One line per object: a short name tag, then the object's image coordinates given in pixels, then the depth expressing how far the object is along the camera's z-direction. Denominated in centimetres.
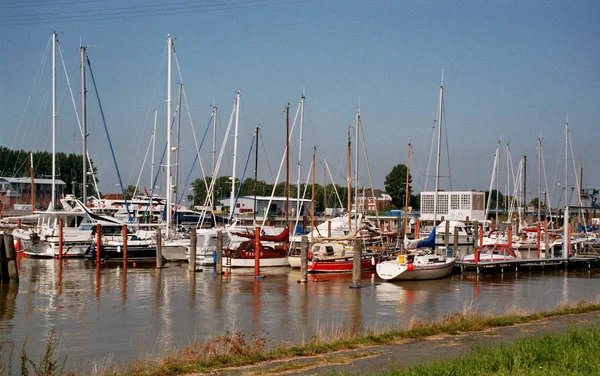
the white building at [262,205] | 10904
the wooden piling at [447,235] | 6082
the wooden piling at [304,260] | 4128
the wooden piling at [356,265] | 3947
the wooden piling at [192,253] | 4691
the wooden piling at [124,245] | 5060
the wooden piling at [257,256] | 4396
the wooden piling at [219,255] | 4612
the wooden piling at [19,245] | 5422
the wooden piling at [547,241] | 6273
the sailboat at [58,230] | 5744
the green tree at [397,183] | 17212
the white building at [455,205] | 10869
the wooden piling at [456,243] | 5474
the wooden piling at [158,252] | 5028
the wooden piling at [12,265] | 3634
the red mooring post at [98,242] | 5347
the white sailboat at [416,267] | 4334
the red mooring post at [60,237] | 5399
